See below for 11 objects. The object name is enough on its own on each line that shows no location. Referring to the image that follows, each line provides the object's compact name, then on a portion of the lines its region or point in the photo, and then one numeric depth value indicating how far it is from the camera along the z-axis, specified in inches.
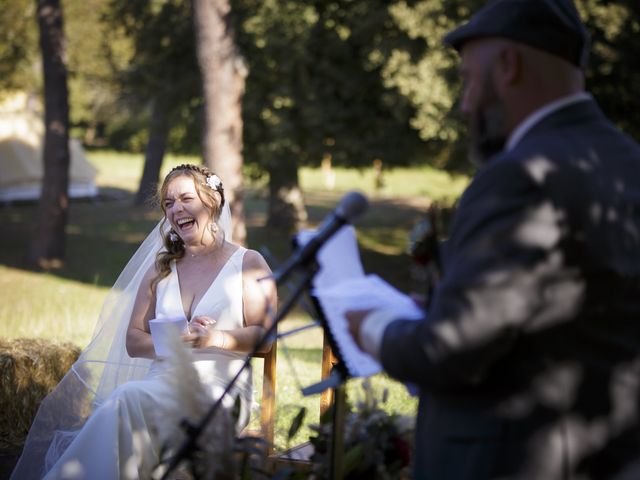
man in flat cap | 84.7
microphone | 95.5
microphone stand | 97.2
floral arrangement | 123.0
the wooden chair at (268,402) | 188.4
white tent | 1197.7
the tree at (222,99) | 579.5
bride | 170.4
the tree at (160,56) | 818.2
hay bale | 239.8
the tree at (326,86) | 705.0
